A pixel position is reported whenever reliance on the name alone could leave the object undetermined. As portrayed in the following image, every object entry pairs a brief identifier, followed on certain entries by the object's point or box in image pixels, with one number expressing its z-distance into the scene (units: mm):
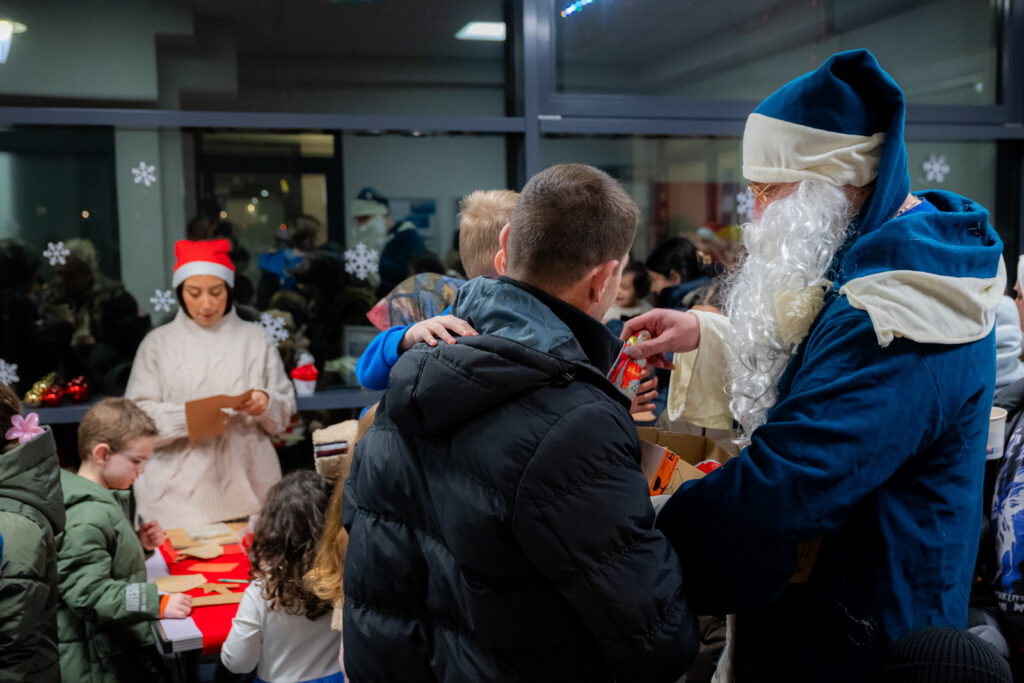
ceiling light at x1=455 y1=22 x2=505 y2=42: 5207
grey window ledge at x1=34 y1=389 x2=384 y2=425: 4961
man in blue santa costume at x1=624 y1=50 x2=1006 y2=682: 1697
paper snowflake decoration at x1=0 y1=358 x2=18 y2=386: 4574
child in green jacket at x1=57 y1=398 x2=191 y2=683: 3164
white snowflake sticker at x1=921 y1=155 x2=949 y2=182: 5770
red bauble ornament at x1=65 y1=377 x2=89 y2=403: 4656
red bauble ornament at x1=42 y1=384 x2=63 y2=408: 4609
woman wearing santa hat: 4414
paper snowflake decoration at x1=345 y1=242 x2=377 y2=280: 5039
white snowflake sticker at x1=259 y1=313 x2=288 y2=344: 4922
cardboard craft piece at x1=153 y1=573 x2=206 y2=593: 3484
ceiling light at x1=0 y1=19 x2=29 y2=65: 4570
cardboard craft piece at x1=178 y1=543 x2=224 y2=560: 3906
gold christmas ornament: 4602
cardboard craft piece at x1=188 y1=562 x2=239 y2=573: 3748
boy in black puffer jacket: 1503
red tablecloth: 3176
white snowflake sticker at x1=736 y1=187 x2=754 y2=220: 5554
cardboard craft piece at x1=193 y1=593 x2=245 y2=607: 3377
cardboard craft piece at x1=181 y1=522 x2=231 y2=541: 4168
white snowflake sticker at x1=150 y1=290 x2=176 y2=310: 4762
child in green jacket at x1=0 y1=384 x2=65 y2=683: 2641
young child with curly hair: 3037
